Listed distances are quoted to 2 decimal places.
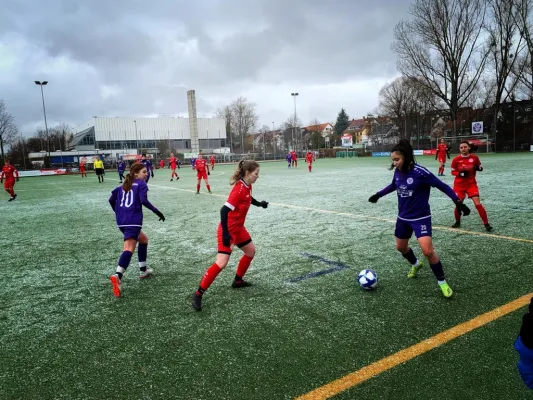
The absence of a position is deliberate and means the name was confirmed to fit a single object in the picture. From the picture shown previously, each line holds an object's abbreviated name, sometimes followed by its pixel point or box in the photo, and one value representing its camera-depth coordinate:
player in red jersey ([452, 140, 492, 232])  7.67
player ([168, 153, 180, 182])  26.38
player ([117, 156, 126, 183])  26.01
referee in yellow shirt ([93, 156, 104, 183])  27.81
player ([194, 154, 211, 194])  17.42
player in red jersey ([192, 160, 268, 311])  4.25
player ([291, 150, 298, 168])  39.66
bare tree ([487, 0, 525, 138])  40.84
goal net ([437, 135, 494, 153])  45.84
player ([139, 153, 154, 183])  28.30
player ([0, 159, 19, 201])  17.20
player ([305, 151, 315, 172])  29.28
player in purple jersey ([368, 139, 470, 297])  4.33
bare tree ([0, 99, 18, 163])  48.25
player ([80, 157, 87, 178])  36.47
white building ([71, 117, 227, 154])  77.25
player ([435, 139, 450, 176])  19.71
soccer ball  4.56
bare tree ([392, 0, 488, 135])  39.62
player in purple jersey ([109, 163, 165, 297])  5.11
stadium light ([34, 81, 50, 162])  44.33
